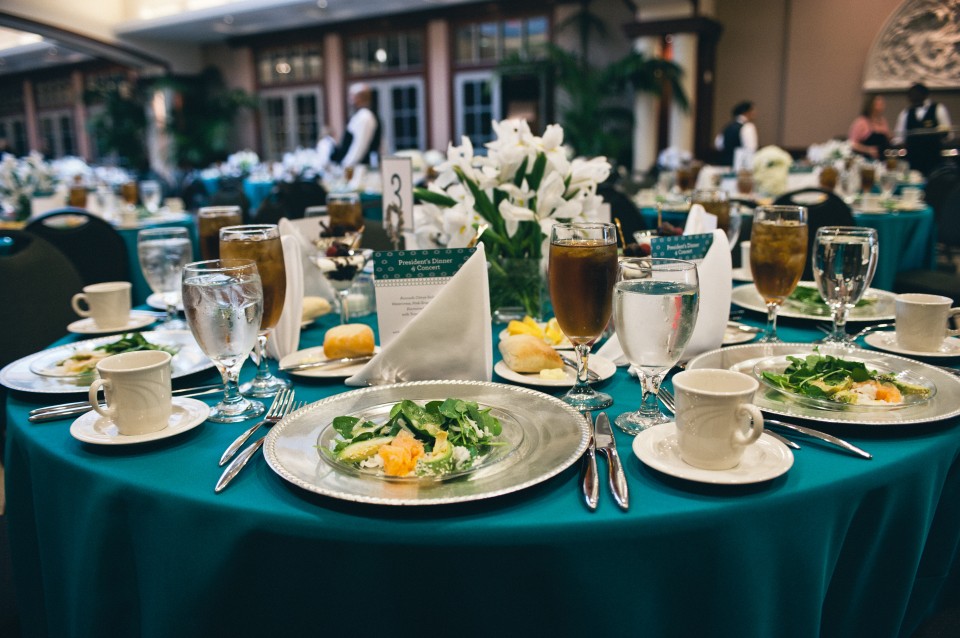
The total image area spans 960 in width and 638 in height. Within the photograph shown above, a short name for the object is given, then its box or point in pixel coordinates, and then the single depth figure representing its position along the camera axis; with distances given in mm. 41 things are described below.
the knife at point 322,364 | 1222
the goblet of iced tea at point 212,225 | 1639
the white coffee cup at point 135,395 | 927
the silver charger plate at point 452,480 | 739
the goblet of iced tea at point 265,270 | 1172
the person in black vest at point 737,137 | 7875
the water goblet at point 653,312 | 901
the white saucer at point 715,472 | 771
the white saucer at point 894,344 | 1216
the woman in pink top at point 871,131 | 8547
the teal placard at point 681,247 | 1330
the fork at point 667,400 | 896
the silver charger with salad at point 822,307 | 1497
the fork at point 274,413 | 888
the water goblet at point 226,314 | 981
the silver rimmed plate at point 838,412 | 922
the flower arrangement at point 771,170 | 4746
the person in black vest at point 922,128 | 8016
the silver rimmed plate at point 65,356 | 1166
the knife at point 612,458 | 754
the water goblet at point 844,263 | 1192
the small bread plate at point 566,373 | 1117
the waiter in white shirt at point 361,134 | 8312
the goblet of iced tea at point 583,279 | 1021
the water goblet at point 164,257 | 1595
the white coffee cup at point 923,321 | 1211
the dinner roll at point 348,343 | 1256
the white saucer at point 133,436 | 922
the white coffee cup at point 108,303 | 1547
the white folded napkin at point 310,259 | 1724
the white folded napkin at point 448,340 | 1108
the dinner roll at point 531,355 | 1166
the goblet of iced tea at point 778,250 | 1309
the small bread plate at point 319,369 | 1191
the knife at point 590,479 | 748
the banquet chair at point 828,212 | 3178
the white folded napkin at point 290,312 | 1322
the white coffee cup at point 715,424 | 774
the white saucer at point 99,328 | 1556
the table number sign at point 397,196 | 1862
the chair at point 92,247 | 3016
